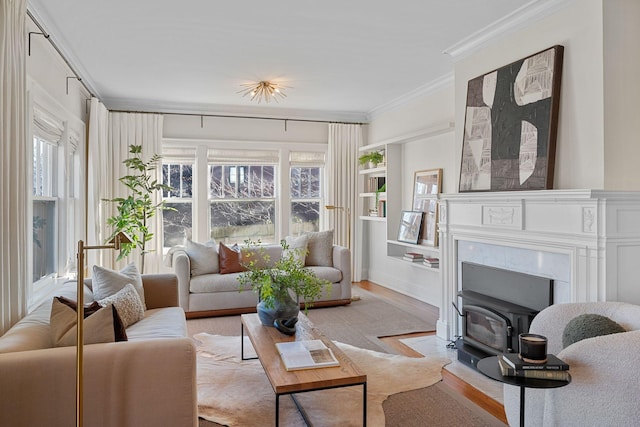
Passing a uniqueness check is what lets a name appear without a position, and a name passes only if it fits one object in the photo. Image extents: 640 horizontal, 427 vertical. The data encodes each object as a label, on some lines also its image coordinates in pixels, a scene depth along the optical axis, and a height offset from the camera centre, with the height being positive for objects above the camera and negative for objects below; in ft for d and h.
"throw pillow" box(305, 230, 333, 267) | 18.58 -1.66
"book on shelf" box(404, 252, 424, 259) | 17.88 -1.84
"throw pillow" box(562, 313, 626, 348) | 7.15 -1.92
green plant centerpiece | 9.87 -1.77
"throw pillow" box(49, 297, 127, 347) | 7.09 -1.91
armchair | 5.94 -2.53
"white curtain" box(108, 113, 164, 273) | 19.81 +2.92
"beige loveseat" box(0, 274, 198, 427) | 6.01 -2.47
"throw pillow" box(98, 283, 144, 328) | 9.68 -2.14
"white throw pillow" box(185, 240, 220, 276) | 16.75 -1.87
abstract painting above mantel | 10.01 +2.13
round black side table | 5.87 -2.29
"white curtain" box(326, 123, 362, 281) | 22.89 +1.50
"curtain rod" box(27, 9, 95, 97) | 10.56 +4.54
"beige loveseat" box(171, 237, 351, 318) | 15.99 -3.04
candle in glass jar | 6.13 -1.96
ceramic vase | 10.09 -2.27
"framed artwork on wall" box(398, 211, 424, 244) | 17.98 -0.68
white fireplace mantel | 8.61 -0.59
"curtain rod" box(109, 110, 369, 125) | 20.26 +4.59
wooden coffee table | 7.11 -2.80
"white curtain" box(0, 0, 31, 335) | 7.82 +0.82
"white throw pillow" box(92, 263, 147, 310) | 10.29 -1.74
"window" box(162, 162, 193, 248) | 21.22 +0.30
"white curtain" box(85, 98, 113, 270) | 16.89 +1.32
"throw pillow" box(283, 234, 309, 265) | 18.36 -1.40
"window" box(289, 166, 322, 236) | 23.17 +0.58
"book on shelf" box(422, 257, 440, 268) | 16.56 -1.98
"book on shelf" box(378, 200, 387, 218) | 20.45 +0.10
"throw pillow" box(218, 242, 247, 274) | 16.92 -1.99
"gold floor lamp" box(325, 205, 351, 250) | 22.56 -0.55
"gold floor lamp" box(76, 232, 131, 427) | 5.38 -1.49
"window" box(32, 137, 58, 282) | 11.94 +0.02
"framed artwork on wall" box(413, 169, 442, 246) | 17.07 +0.41
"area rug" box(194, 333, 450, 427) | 8.61 -4.01
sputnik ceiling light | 17.26 +4.92
